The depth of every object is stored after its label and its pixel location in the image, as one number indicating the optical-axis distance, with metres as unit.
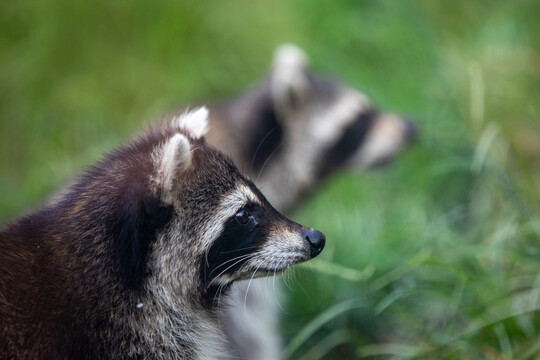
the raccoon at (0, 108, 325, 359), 6.01
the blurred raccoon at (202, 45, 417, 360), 10.60
